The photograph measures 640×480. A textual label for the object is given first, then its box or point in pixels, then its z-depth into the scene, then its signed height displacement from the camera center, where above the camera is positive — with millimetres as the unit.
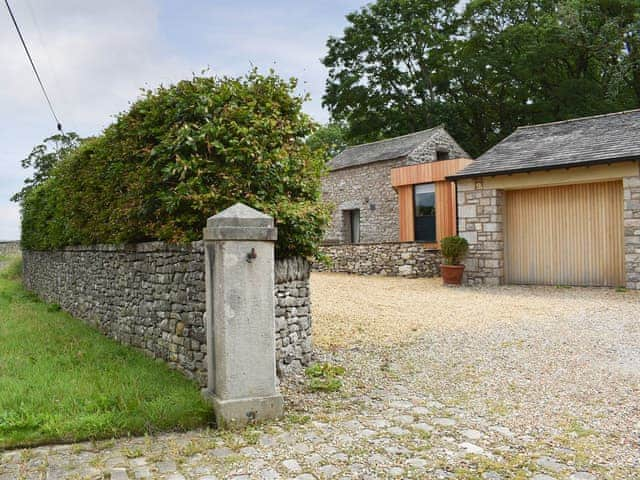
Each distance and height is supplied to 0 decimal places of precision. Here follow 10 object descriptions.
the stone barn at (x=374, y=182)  20719 +2457
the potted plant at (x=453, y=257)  13266 -453
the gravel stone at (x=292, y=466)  3502 -1497
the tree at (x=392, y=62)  29344 +10090
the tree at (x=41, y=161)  32656 +5473
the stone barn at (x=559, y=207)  11234 +696
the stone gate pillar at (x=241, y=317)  4395 -616
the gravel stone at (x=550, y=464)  3432 -1492
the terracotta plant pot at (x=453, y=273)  13250 -848
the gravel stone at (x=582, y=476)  3287 -1493
